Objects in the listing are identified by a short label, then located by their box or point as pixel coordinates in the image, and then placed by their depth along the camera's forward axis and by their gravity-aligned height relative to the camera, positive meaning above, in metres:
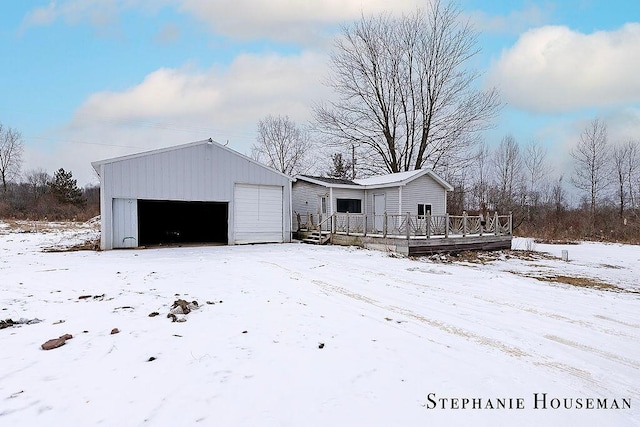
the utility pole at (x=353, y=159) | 29.08 +4.75
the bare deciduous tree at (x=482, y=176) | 34.53 +3.89
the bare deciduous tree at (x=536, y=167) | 36.03 +4.79
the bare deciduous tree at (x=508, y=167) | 35.12 +4.81
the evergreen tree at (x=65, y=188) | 41.78 +3.52
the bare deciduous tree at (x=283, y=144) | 39.94 +8.05
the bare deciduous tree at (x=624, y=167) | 30.91 +4.06
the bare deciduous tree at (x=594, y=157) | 31.61 +5.03
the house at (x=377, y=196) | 18.58 +1.12
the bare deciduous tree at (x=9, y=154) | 49.06 +8.84
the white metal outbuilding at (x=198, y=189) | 13.73 +1.18
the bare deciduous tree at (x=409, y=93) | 26.47 +9.18
